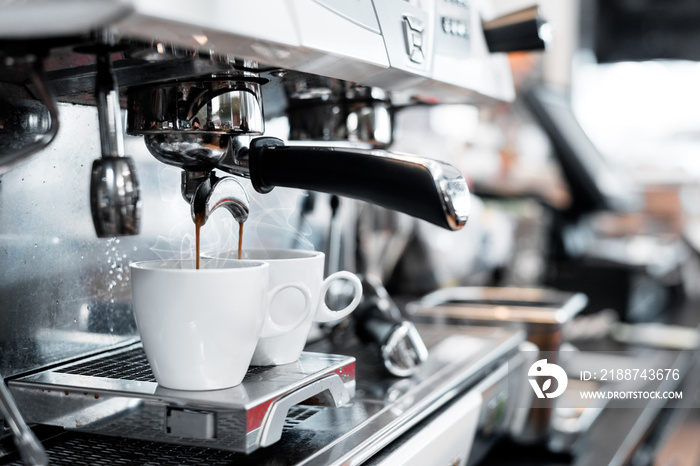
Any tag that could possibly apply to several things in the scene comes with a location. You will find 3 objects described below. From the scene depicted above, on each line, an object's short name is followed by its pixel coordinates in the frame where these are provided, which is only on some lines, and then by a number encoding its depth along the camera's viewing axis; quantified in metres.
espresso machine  0.40
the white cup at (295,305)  0.55
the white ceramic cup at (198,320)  0.45
